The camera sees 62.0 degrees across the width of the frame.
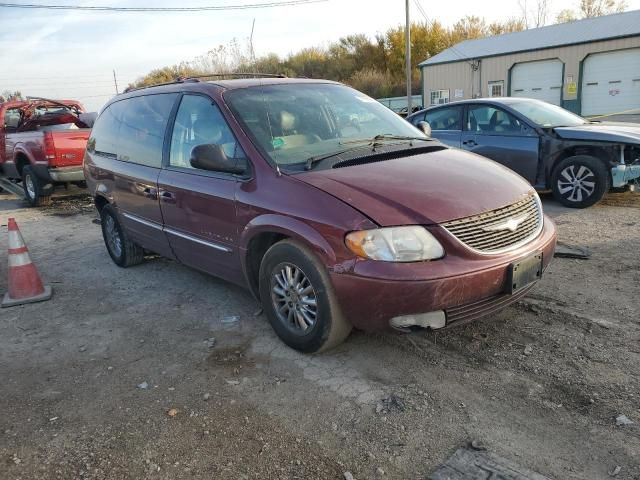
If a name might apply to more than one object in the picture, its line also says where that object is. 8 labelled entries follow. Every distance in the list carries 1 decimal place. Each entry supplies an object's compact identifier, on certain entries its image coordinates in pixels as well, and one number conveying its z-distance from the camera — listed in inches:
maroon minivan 115.5
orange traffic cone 196.4
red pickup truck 386.6
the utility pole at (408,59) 1051.3
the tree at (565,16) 1646.2
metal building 900.0
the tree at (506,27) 1685.5
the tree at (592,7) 1565.0
